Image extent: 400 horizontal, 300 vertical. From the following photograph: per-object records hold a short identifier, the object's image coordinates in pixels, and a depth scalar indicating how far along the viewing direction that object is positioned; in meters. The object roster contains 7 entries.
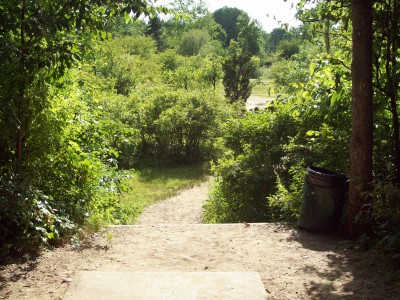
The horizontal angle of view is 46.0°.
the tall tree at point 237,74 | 28.59
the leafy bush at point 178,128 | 19.30
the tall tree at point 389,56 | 6.06
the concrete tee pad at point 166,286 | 4.39
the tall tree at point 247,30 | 33.79
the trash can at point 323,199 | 6.22
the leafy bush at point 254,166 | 9.39
